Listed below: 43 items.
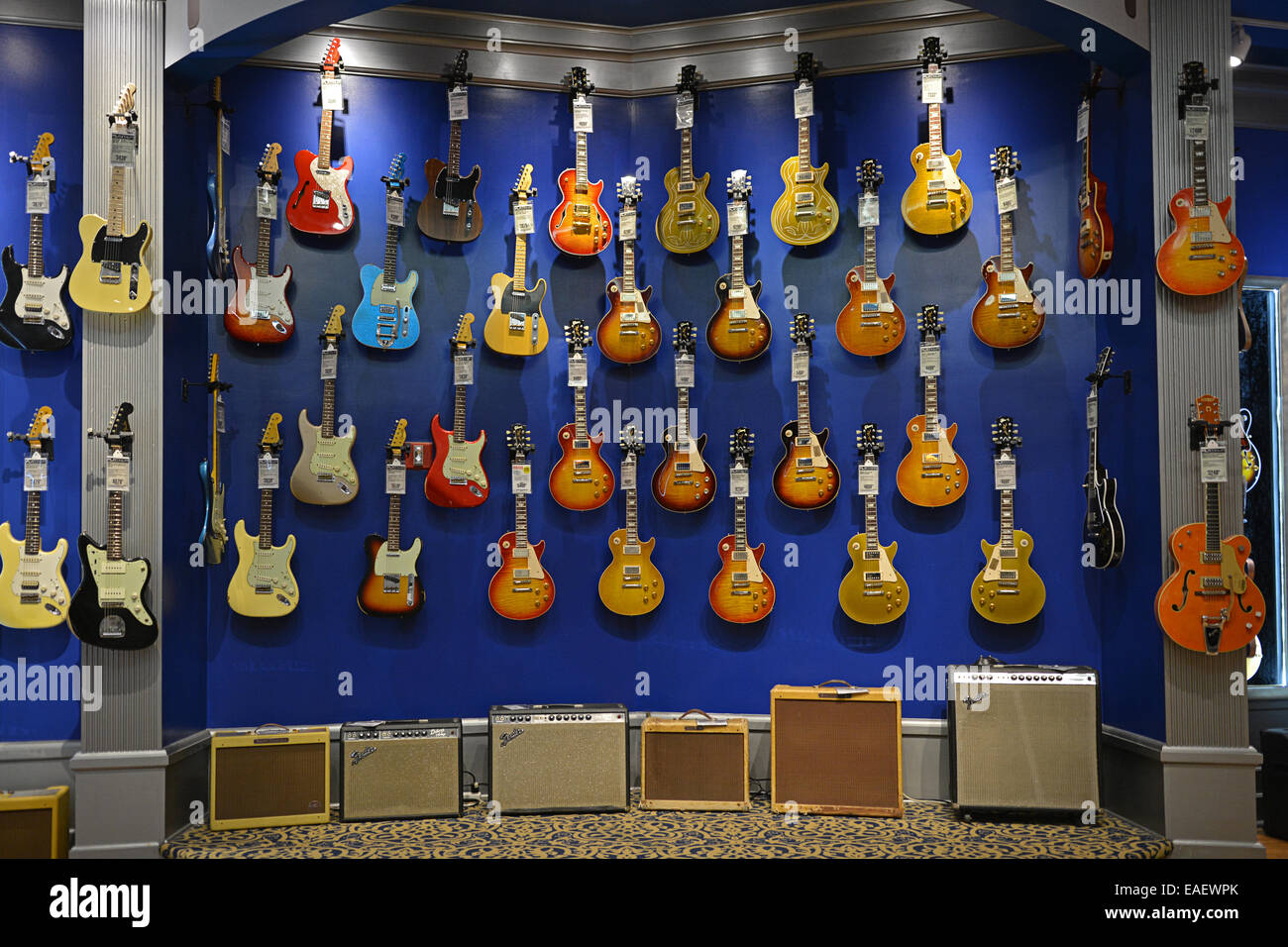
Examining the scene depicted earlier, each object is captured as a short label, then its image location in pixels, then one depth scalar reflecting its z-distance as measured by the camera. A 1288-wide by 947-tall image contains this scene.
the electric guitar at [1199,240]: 3.62
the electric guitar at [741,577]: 4.22
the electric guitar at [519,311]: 4.27
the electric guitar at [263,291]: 4.09
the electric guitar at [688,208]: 4.33
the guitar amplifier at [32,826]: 3.46
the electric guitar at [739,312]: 4.25
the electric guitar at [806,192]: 4.23
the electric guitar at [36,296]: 3.82
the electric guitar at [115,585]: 3.55
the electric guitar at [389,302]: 4.20
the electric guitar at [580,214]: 4.32
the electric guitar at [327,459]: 4.12
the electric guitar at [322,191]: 4.18
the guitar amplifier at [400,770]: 3.82
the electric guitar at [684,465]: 4.23
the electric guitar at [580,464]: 4.26
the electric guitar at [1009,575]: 4.05
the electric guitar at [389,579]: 4.16
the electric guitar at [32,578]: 3.76
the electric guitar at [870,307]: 4.17
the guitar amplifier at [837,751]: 3.86
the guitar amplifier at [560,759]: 3.90
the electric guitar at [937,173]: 4.15
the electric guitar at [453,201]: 4.29
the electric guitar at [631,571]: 4.27
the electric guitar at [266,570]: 4.04
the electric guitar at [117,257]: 3.63
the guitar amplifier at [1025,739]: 3.74
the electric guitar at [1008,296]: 4.09
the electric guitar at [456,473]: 4.21
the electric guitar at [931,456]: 4.12
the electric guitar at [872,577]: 4.15
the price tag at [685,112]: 4.33
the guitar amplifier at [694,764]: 3.94
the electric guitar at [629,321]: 4.29
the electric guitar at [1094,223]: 3.97
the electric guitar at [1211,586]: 3.56
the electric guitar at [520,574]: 4.24
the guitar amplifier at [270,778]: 3.73
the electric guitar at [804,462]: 4.20
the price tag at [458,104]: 4.29
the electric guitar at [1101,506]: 3.82
